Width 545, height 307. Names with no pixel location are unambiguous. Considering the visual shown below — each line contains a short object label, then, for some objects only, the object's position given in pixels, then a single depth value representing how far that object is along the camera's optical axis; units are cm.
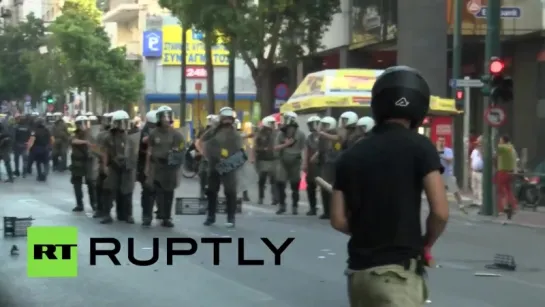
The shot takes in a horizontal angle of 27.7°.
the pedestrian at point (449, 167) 2219
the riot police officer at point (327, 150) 1868
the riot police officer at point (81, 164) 1911
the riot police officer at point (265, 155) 2201
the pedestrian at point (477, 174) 2342
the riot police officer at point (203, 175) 2077
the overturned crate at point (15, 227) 1446
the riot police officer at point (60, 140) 3291
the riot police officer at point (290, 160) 2014
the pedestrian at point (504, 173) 2117
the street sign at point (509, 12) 2223
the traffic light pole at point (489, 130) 2152
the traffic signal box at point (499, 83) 2119
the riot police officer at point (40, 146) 2905
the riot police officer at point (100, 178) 1738
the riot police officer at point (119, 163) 1714
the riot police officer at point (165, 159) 1641
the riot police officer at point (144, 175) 1666
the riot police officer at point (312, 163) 1948
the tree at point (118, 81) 5600
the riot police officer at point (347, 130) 1766
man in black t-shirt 466
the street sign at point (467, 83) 2236
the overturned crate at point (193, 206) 1814
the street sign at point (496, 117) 2134
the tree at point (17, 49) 7781
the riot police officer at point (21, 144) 3055
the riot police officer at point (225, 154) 1625
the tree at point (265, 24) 3334
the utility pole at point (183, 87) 4212
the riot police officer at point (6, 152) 2870
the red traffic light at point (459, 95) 2902
